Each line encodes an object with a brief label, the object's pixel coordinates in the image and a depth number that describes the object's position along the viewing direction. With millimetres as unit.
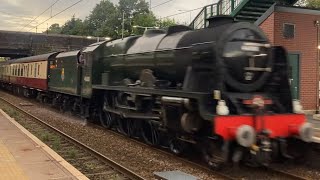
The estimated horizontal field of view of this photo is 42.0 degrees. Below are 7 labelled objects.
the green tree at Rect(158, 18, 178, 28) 75188
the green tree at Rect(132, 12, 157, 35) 80188
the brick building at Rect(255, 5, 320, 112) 16906
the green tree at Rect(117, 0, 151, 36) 101062
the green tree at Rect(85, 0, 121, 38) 97812
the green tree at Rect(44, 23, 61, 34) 141750
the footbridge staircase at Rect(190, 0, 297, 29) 17316
